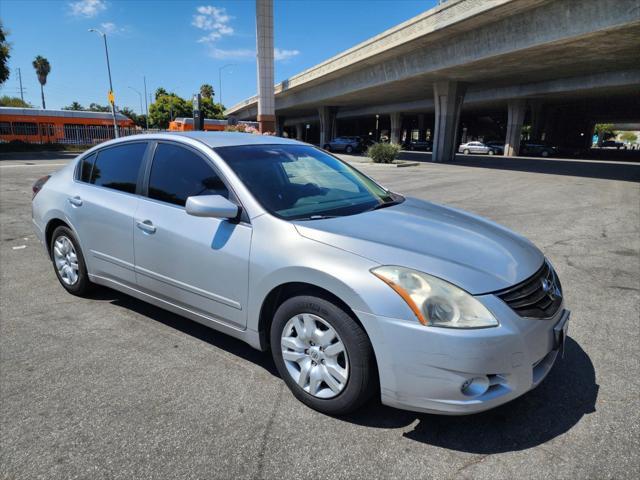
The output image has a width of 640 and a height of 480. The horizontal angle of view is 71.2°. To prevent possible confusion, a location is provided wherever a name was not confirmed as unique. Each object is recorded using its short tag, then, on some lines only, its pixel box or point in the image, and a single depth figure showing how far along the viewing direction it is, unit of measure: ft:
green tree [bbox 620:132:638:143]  448.24
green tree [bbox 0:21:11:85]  101.84
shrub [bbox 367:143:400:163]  88.53
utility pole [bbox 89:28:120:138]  115.54
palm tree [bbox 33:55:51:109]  294.66
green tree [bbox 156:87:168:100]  278.50
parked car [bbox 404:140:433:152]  188.85
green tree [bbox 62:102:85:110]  403.95
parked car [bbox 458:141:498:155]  152.56
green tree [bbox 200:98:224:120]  273.33
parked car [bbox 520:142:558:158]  140.77
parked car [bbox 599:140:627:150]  260.58
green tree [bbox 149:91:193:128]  264.70
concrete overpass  56.08
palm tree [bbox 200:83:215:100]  344.30
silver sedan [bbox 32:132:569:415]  7.51
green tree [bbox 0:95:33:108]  241.80
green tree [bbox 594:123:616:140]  318.82
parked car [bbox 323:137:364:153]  147.95
